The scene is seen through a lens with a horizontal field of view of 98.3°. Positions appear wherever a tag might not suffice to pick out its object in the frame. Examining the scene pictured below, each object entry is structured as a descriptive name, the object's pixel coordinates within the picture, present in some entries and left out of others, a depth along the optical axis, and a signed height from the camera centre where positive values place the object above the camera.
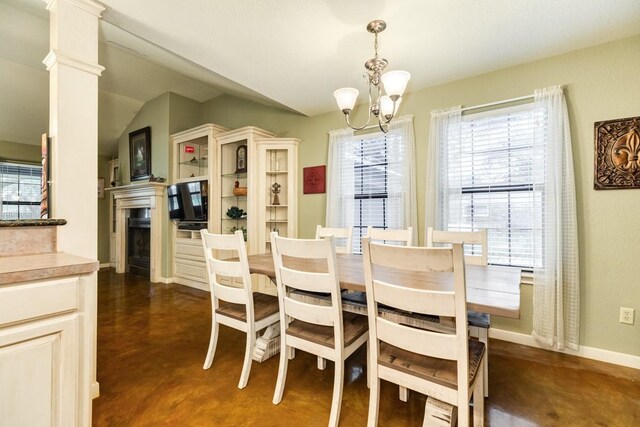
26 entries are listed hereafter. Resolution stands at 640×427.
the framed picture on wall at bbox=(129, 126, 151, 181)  4.92 +1.12
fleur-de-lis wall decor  2.06 +0.44
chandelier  1.83 +0.80
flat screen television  4.23 +0.22
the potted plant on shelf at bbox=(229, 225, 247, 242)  4.24 -0.23
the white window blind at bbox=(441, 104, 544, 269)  2.46 +0.28
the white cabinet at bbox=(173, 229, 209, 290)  4.23 -0.73
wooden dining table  1.16 -0.38
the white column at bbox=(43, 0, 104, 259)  1.60 +0.57
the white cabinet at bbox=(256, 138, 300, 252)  3.83 +0.35
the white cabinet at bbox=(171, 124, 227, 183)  4.33 +1.02
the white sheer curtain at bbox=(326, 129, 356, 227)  3.39 +0.41
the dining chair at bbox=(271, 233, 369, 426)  1.44 -0.59
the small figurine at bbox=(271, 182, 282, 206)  3.97 +0.33
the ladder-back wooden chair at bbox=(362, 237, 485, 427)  1.07 -0.55
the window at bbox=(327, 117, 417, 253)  3.00 +0.39
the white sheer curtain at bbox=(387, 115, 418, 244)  2.95 +0.45
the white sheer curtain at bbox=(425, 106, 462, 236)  2.74 +0.47
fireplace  4.63 -0.13
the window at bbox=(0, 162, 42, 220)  2.45 +0.25
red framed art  3.66 +0.46
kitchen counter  0.95 -0.19
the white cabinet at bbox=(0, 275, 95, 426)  0.95 -0.51
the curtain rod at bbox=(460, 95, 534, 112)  2.46 +1.02
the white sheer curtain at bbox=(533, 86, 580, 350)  2.21 -0.22
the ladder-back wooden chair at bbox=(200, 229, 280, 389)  1.81 -0.63
